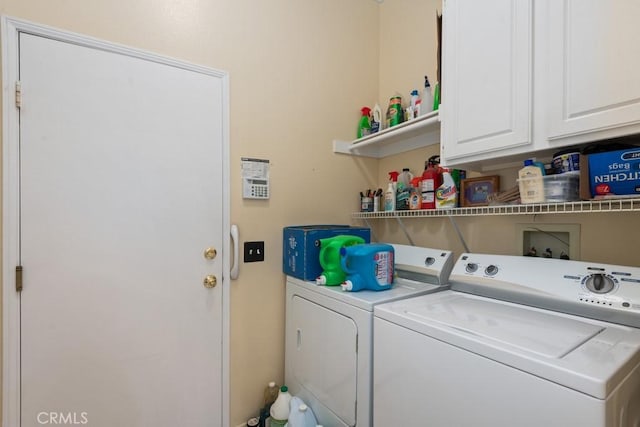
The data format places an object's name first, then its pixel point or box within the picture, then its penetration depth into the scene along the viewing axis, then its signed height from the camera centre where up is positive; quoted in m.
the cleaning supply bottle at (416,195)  1.80 +0.11
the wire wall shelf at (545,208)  0.96 +0.02
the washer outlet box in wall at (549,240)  1.35 -0.13
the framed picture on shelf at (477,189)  1.57 +0.13
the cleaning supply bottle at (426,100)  1.79 +0.68
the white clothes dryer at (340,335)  1.28 -0.61
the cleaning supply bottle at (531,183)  1.17 +0.12
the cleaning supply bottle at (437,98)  1.66 +0.64
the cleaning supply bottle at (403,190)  1.91 +0.15
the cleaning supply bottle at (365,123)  2.24 +0.67
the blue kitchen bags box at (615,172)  0.95 +0.14
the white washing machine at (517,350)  0.73 -0.39
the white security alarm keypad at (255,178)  1.85 +0.21
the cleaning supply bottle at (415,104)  1.85 +0.68
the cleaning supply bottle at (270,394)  1.89 -1.15
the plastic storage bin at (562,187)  1.10 +0.10
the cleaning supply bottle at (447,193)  1.61 +0.11
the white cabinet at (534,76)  0.95 +0.51
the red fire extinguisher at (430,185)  1.72 +0.16
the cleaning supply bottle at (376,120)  2.17 +0.67
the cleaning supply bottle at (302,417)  1.54 -1.07
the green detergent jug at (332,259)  1.63 -0.26
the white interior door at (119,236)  1.37 -0.12
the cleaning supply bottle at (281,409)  1.71 -1.13
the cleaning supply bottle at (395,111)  2.01 +0.69
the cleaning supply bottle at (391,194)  2.00 +0.13
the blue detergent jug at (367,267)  1.50 -0.28
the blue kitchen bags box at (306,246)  1.74 -0.21
